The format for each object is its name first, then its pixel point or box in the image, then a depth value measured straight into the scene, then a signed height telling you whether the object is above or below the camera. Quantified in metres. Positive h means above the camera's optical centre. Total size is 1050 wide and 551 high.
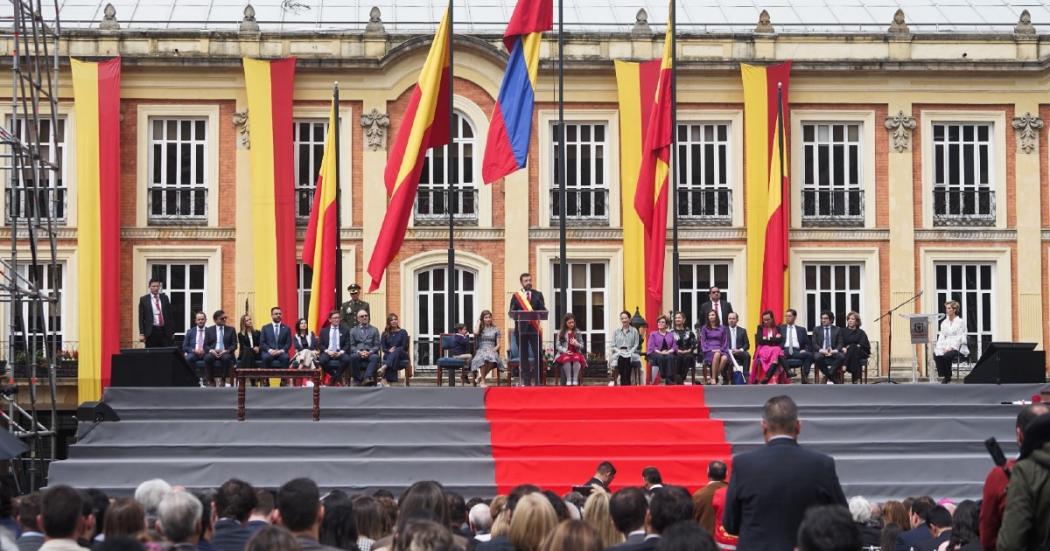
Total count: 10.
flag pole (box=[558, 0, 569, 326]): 23.30 +2.14
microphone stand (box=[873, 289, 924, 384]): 28.72 -0.57
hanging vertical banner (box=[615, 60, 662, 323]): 31.30 +3.32
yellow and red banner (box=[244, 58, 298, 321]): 31.14 +2.66
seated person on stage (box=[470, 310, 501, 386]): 23.97 -0.52
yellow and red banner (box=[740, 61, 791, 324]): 31.00 +2.58
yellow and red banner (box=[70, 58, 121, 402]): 30.62 +2.54
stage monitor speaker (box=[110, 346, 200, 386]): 20.66 -0.68
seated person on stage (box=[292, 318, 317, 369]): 23.81 -0.51
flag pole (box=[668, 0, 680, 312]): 24.81 +2.40
